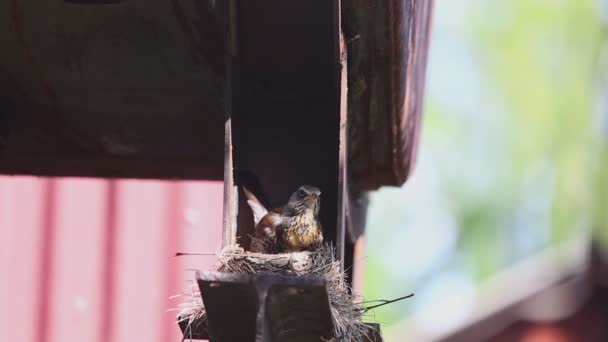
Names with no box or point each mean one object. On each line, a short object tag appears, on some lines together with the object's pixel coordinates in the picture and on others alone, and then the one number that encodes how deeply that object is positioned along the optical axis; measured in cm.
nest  657
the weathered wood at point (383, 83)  704
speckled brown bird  763
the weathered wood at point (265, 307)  591
